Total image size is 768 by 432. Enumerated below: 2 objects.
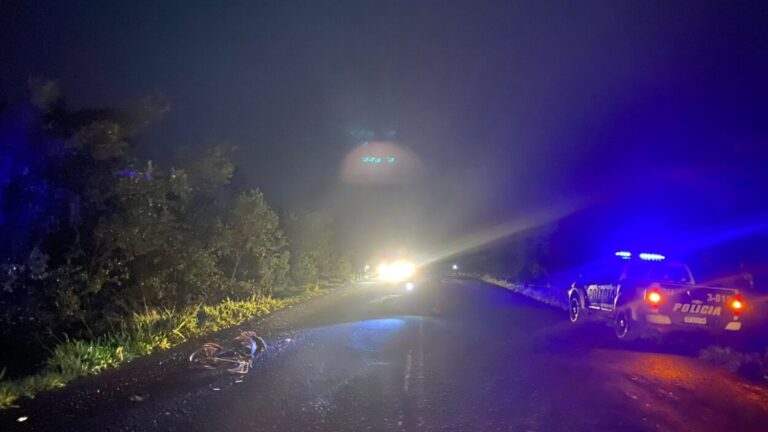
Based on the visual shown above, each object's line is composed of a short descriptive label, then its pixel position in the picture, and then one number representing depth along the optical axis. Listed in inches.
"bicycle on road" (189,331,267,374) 327.6
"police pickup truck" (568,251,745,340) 396.8
